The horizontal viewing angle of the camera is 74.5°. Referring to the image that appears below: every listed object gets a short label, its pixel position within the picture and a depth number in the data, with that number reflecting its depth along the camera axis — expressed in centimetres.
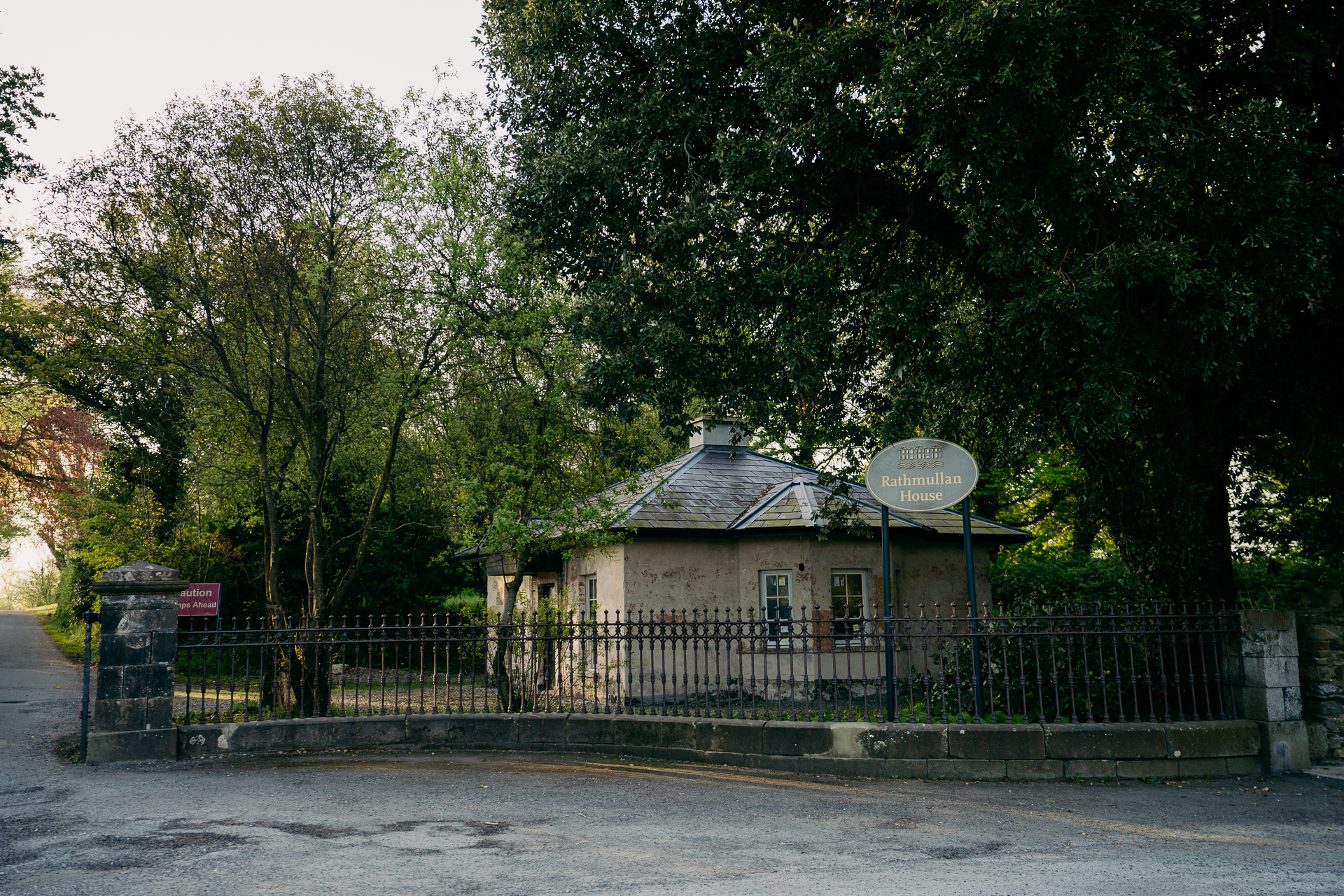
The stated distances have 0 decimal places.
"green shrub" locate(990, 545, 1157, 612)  1658
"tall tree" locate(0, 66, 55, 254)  1672
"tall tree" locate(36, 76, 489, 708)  1419
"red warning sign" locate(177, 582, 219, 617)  1505
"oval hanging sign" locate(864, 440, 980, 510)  972
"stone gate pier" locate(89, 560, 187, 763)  920
